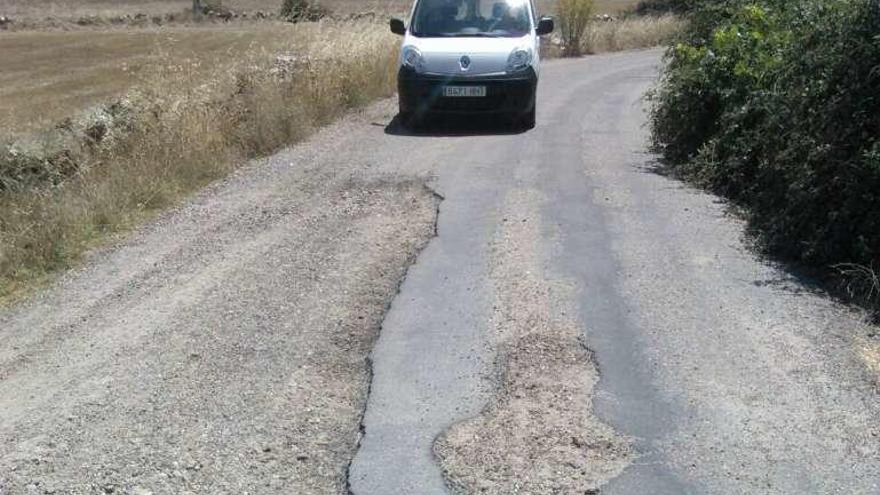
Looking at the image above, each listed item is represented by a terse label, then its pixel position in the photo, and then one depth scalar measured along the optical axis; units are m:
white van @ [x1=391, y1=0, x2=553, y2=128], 13.47
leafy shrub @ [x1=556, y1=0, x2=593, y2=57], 28.67
